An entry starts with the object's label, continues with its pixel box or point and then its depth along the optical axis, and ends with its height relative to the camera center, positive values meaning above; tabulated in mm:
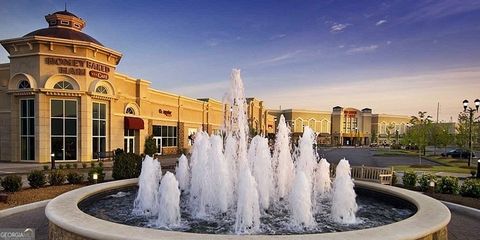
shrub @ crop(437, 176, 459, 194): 14977 -3054
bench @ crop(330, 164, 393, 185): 15977 -2755
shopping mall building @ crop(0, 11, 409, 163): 28906 +1624
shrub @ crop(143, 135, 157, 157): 36869 -3286
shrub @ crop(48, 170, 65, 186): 15955 -2959
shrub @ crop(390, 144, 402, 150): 77931 -6786
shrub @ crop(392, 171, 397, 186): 16956 -3136
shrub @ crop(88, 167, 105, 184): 16734 -2920
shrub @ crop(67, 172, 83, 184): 16484 -3018
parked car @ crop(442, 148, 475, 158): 46059 -5098
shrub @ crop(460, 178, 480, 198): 14188 -3041
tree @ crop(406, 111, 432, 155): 42088 -1829
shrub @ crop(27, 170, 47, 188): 15266 -2844
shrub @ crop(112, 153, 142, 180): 16938 -2559
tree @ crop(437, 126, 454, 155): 49344 -3065
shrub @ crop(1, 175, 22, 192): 14062 -2797
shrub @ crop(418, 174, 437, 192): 15483 -2964
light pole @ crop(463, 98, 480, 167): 27109 +1075
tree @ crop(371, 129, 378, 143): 106812 -6309
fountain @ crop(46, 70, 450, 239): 6620 -2399
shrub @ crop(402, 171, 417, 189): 16250 -3022
